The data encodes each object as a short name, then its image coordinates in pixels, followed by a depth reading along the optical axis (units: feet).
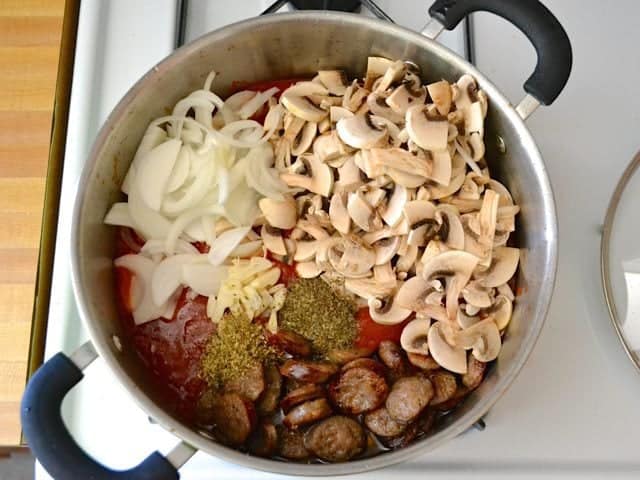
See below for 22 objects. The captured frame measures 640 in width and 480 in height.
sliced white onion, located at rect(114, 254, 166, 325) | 3.24
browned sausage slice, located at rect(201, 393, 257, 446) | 2.99
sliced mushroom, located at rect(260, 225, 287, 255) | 3.28
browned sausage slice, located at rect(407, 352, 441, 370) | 3.17
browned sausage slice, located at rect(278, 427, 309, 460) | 3.03
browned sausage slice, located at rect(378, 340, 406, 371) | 3.16
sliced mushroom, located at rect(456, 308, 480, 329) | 3.16
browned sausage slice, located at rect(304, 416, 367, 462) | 2.97
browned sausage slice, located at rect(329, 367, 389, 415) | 3.05
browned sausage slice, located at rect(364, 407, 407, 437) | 3.06
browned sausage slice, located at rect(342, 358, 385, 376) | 3.13
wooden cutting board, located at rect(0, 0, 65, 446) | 3.51
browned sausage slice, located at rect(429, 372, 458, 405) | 3.09
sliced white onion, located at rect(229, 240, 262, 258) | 3.30
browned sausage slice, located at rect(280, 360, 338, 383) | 3.09
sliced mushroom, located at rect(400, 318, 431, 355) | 3.17
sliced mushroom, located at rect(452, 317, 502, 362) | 3.13
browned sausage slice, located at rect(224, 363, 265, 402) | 3.05
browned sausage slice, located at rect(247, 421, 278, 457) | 3.02
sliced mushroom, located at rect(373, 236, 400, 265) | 3.24
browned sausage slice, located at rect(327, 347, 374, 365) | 3.17
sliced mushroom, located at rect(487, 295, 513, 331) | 3.21
